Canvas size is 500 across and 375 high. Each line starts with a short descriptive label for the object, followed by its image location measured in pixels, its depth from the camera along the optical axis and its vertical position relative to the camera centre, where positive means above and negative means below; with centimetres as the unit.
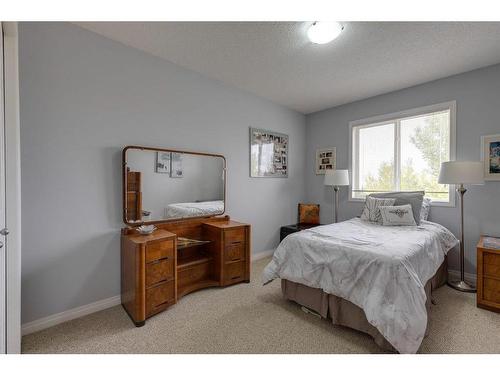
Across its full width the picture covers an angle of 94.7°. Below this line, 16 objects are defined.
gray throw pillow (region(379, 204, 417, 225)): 271 -37
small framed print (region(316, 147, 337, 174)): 403 +45
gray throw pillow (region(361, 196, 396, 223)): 296 -30
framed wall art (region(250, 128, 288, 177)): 351 +50
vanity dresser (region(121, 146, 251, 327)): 199 -56
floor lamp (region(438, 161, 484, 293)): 240 +8
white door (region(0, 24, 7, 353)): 134 -29
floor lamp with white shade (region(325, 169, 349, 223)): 356 +12
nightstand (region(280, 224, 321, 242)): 373 -72
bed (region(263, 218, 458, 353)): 148 -71
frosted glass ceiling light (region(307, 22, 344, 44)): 194 +133
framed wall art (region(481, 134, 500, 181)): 258 +33
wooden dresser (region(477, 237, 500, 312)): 209 -87
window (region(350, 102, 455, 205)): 302 +49
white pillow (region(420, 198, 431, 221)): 290 -31
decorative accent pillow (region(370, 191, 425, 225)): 277 -18
